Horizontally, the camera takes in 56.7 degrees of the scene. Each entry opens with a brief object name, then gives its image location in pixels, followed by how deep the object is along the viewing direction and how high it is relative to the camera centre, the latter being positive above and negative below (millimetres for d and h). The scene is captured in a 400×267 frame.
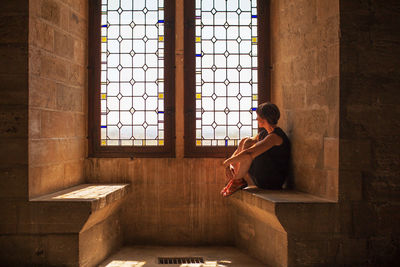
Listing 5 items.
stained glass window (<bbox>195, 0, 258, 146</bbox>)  4594 +743
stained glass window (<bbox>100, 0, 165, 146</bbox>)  4582 +771
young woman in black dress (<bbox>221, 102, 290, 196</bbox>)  3707 -218
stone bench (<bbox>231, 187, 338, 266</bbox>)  3148 -756
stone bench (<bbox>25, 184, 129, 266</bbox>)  3184 -742
